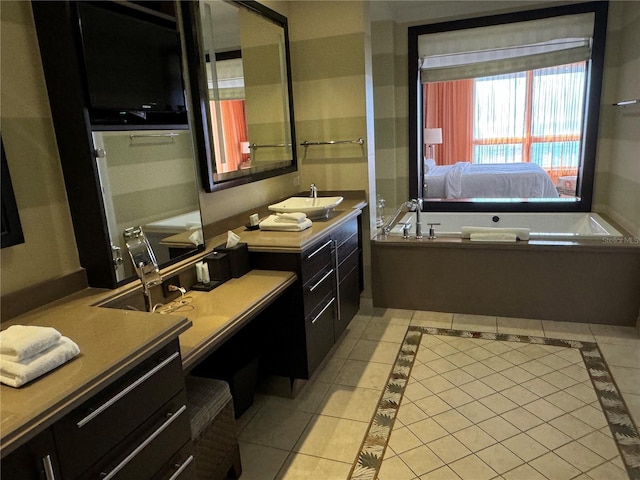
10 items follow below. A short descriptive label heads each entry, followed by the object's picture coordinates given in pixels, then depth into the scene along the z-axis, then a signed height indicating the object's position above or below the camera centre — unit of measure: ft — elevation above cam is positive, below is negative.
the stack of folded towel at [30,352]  3.34 -1.53
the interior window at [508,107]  12.76 +1.02
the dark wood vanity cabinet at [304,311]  7.30 -2.91
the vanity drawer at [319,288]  7.46 -2.63
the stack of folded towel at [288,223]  7.97 -1.47
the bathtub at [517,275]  9.70 -3.38
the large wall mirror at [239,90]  7.48 +1.01
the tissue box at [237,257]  7.02 -1.80
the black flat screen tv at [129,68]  5.02 +1.00
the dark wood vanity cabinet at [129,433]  3.20 -2.26
